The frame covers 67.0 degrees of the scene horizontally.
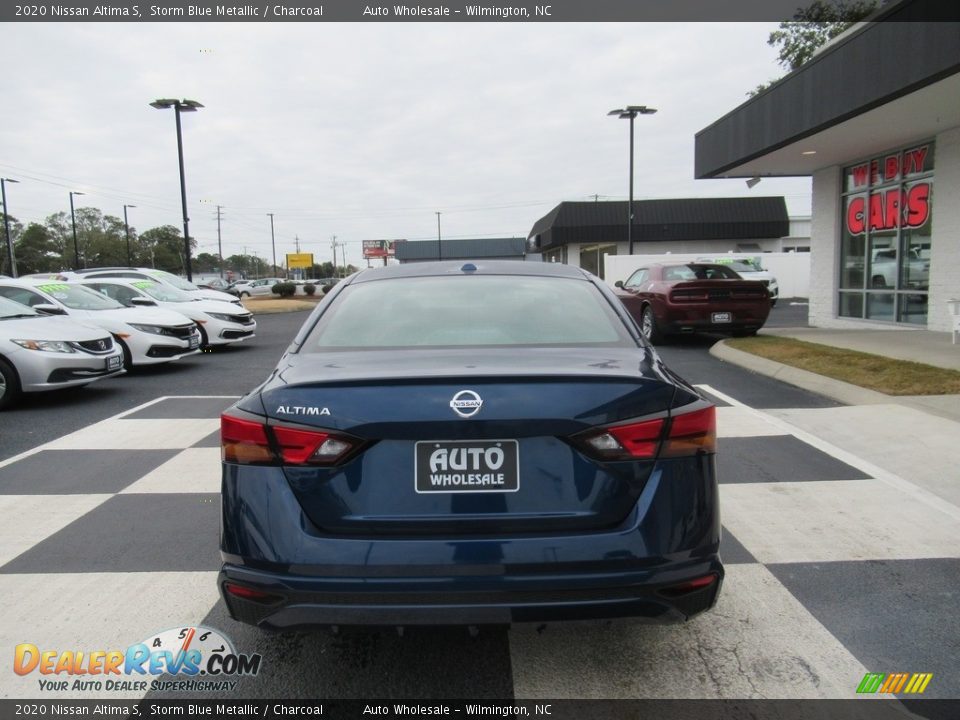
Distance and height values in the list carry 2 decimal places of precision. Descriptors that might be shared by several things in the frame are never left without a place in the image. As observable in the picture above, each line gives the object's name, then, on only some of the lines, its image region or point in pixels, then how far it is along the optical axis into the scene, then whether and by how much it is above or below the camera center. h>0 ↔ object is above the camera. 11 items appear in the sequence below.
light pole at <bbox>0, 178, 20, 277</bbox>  46.00 +6.16
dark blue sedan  2.22 -0.69
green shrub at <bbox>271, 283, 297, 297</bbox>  42.78 -0.29
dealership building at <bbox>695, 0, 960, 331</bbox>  9.34 +2.28
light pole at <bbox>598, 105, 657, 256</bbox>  26.62 +6.07
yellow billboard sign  86.31 +2.82
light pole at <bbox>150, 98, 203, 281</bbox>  23.30 +5.84
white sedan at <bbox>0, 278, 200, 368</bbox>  10.65 -0.56
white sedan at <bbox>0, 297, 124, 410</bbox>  8.02 -0.74
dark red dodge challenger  12.58 -0.51
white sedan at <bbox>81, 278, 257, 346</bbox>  13.35 -0.40
